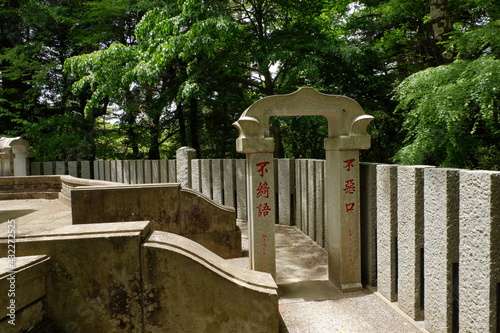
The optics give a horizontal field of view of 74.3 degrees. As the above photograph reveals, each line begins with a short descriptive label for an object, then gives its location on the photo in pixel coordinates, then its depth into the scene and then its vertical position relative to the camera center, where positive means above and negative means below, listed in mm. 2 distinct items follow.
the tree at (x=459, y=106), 6117 +863
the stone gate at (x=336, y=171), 4832 -268
